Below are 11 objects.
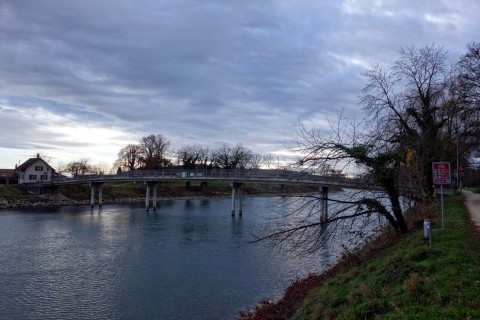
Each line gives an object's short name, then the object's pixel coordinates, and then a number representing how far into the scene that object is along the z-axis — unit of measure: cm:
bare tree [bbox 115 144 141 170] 12425
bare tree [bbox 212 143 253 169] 12958
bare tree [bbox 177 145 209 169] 12875
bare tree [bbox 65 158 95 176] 12558
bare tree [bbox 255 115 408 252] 1834
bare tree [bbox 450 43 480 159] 2795
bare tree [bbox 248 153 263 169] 12271
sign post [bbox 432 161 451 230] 1692
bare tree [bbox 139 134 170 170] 12038
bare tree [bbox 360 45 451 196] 2952
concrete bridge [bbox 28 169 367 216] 6122
